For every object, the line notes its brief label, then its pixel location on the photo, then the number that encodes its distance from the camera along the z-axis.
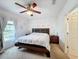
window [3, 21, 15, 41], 2.94
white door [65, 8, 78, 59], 1.81
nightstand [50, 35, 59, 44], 3.88
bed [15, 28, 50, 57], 2.27
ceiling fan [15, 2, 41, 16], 2.20
